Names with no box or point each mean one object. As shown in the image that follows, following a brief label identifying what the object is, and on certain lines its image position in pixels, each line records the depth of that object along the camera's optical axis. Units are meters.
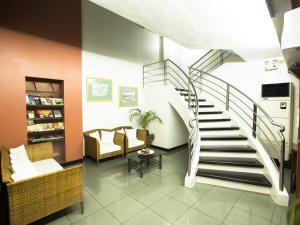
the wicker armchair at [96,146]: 4.07
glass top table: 3.63
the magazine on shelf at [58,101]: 3.88
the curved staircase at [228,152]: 2.94
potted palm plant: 5.52
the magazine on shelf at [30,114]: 3.55
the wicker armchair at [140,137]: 4.92
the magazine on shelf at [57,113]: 3.96
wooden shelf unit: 3.66
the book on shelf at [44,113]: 3.74
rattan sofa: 1.87
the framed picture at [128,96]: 5.39
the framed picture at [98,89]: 4.56
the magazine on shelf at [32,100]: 3.52
